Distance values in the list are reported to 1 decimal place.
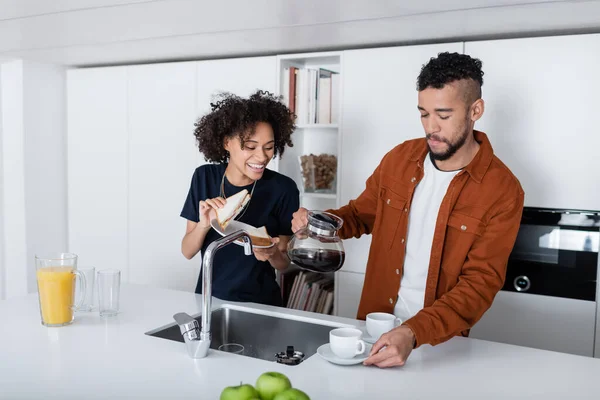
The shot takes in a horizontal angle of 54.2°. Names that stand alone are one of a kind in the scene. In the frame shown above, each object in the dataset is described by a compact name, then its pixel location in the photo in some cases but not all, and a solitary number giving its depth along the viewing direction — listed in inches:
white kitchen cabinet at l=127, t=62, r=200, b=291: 140.6
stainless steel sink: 74.5
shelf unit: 122.9
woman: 86.1
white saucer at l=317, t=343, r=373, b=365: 58.8
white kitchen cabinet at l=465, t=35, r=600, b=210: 100.3
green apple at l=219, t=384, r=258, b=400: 41.0
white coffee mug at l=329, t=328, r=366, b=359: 58.7
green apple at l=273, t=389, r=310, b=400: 40.0
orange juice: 69.3
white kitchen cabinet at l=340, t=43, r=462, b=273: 113.4
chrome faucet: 61.2
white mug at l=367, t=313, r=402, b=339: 64.7
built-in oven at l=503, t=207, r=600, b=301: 102.5
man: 72.1
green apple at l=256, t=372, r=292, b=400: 42.4
